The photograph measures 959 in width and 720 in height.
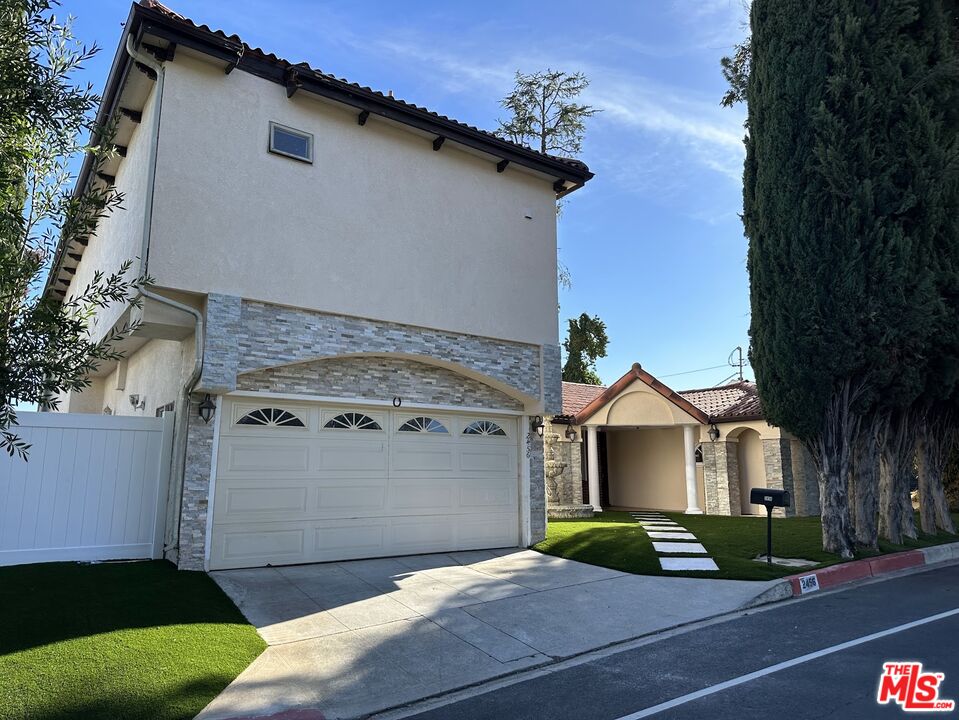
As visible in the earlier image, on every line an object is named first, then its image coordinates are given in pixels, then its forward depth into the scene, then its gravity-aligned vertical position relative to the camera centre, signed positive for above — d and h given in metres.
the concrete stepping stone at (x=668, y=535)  13.23 -1.36
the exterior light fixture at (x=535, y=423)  12.39 +0.91
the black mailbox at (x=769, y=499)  10.02 -0.44
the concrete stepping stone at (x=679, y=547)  11.44 -1.40
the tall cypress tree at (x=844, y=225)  10.82 +4.29
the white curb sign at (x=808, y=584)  8.86 -1.57
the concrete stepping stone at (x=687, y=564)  9.88 -1.46
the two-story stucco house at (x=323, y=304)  8.84 +2.62
